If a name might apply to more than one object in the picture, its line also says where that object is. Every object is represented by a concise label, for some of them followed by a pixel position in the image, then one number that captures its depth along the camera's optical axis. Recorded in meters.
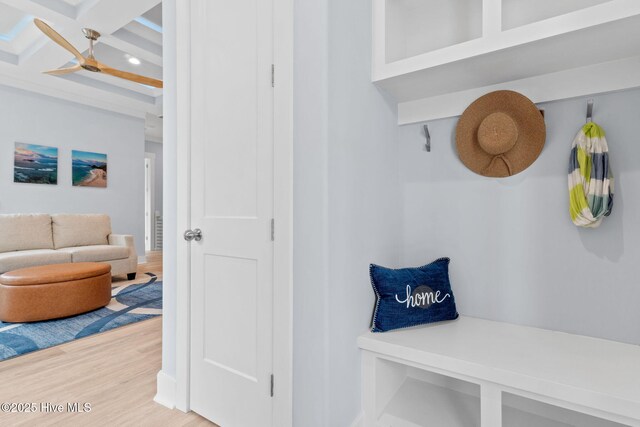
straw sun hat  1.43
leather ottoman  2.79
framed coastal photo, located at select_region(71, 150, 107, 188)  5.11
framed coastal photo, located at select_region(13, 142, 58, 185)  4.53
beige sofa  3.80
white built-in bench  0.99
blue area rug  2.39
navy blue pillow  1.41
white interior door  1.34
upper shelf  1.11
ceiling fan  2.94
